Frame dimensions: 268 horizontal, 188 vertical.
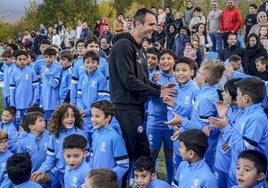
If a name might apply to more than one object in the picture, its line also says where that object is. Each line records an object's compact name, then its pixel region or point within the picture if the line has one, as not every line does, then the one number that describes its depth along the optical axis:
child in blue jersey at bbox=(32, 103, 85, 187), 5.53
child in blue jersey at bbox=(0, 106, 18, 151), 7.01
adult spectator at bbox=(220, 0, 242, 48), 13.97
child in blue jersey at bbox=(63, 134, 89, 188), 4.80
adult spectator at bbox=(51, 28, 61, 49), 23.15
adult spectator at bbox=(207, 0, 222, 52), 14.55
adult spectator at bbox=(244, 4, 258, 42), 13.61
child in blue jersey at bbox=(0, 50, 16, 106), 9.46
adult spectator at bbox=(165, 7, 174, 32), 17.23
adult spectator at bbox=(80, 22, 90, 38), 21.95
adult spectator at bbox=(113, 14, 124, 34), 17.90
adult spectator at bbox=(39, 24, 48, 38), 24.72
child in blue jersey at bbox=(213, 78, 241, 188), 4.92
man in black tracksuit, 4.86
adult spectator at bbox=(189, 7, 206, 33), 15.71
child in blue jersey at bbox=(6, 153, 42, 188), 4.38
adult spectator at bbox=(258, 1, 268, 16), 13.14
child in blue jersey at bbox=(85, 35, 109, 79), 7.63
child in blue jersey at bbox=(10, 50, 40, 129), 8.70
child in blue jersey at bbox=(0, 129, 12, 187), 5.41
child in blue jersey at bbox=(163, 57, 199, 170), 5.62
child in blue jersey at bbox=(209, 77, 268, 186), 4.32
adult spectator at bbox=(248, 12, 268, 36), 11.74
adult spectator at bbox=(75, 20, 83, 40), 22.28
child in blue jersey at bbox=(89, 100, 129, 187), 4.97
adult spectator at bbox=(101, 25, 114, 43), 16.09
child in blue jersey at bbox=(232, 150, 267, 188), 3.93
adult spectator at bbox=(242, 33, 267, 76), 10.20
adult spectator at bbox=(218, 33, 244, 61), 11.22
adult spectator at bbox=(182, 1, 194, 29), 16.66
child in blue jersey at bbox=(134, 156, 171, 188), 4.78
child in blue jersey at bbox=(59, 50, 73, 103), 8.26
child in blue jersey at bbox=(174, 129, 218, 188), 4.34
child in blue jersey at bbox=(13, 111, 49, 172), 5.77
